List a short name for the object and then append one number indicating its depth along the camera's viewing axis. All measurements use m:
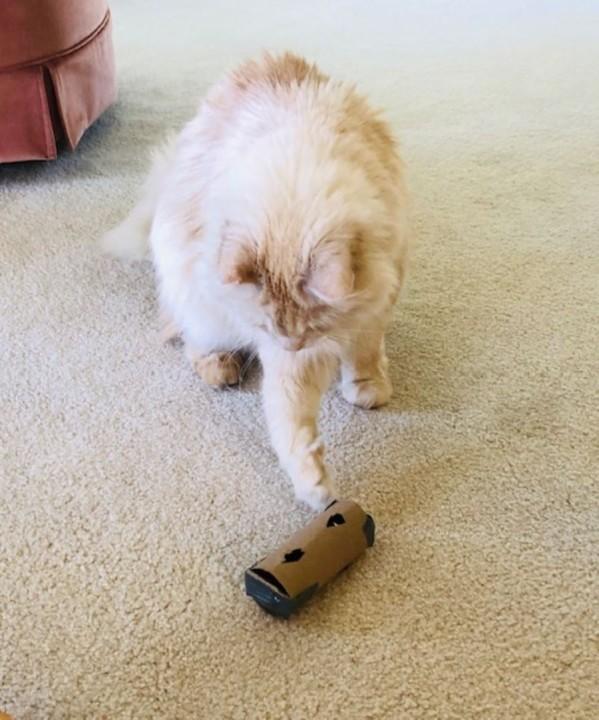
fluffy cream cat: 1.11
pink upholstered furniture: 1.96
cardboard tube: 1.06
